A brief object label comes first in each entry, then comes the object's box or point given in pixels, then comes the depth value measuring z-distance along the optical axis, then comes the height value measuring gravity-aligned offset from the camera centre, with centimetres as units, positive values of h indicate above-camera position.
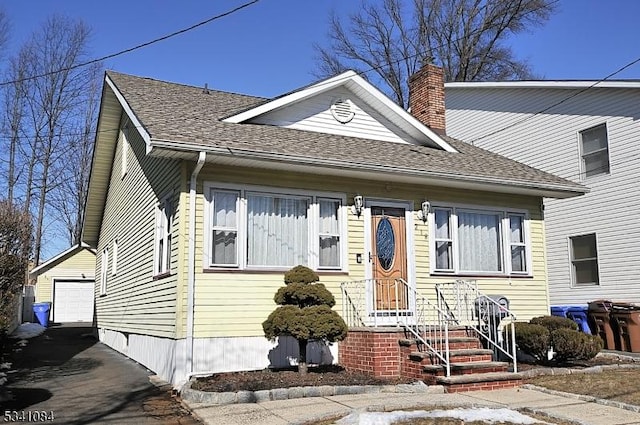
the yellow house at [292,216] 958 +125
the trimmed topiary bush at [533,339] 1048 -104
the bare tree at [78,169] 3253 +635
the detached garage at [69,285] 2867 +0
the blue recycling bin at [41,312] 2424 -108
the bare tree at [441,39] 3003 +1244
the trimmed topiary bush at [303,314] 880 -48
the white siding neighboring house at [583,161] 1506 +320
